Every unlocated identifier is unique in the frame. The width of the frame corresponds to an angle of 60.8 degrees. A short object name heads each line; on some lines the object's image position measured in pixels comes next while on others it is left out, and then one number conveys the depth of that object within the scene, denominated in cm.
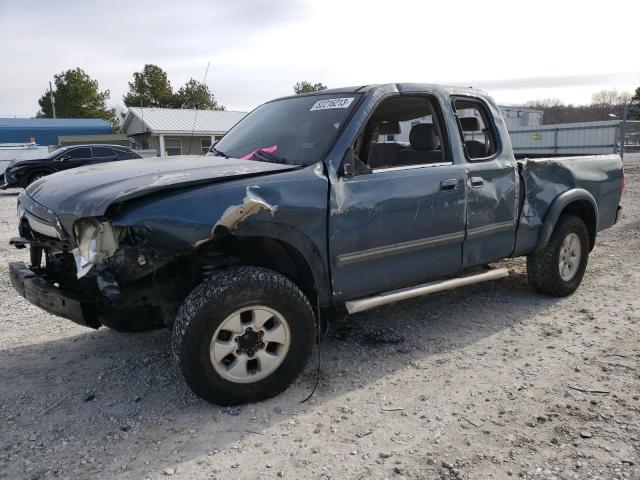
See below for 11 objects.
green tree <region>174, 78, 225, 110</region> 4328
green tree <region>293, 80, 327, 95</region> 4927
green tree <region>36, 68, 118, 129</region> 4547
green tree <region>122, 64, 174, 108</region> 4472
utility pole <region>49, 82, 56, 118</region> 4696
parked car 1633
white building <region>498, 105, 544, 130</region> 4141
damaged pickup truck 302
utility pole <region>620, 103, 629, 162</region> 1847
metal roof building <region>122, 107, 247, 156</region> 3038
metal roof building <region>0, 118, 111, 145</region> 4050
